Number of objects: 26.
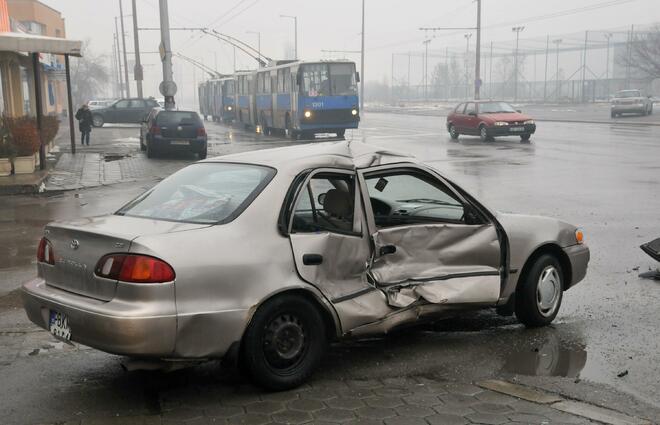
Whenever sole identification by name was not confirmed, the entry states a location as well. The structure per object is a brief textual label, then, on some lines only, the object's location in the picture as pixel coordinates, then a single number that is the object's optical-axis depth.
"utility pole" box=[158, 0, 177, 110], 25.98
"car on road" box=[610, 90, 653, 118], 44.28
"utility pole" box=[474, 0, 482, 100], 51.12
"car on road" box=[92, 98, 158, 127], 45.81
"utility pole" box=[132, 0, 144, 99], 44.28
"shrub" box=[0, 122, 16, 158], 16.83
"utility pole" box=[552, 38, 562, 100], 77.64
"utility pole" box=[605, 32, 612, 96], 76.75
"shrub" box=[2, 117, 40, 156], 17.09
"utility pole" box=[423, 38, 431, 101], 95.38
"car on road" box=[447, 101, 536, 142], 28.25
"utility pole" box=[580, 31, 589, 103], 70.40
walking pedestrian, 29.28
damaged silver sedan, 4.31
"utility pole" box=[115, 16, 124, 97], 88.77
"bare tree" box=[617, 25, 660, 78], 54.28
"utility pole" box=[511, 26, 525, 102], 78.12
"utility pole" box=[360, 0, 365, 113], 74.54
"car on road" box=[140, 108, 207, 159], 23.36
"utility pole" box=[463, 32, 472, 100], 89.23
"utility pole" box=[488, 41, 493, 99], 88.50
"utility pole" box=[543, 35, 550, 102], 77.47
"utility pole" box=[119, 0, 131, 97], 67.49
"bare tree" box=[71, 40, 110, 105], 83.00
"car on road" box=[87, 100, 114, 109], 54.25
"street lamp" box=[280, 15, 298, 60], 82.44
